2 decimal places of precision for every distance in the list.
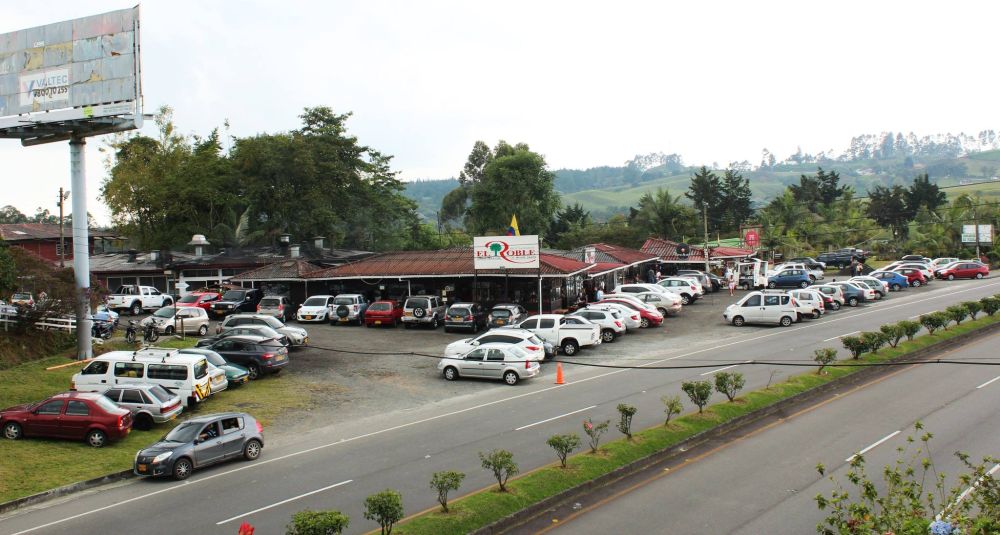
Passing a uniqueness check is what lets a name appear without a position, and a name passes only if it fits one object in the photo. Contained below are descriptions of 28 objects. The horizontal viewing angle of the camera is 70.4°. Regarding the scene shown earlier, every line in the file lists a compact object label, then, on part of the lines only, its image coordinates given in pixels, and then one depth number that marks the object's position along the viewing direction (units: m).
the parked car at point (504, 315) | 32.59
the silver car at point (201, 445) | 15.35
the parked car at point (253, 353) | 25.44
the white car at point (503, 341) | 25.61
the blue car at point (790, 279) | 45.25
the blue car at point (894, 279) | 46.69
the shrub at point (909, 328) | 25.52
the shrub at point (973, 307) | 30.52
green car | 23.81
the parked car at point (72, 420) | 17.86
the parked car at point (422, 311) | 36.00
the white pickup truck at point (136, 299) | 40.75
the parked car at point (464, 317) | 34.12
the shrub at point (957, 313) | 29.08
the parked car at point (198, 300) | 39.69
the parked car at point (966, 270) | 51.06
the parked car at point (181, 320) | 32.81
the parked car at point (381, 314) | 36.62
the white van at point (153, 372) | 21.50
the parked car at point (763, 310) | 33.84
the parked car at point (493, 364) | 24.28
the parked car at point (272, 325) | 30.87
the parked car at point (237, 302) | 39.44
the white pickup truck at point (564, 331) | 28.72
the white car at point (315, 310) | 37.94
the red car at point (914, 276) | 48.19
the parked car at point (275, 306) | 37.62
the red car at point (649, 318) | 34.72
